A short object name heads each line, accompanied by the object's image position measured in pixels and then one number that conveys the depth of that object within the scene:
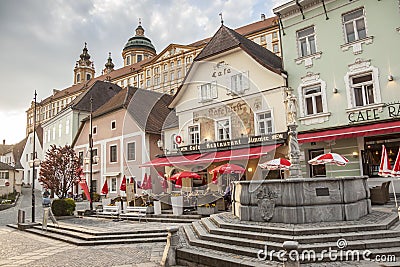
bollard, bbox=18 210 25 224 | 16.14
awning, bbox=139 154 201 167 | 21.33
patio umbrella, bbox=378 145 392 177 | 10.90
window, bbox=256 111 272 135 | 19.67
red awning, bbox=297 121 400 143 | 14.09
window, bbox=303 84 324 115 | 17.58
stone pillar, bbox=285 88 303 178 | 10.30
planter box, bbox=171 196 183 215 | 15.26
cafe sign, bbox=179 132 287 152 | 17.98
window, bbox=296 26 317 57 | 18.27
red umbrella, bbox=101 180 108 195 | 19.73
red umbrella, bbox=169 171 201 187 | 16.87
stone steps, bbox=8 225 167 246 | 11.22
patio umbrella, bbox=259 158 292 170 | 13.38
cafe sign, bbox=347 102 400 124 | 14.91
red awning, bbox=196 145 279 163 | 17.47
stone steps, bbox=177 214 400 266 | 6.93
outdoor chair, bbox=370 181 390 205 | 13.34
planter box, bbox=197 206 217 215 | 14.44
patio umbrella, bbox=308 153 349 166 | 12.03
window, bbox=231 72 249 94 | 20.83
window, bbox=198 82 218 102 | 22.61
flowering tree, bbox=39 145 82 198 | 20.38
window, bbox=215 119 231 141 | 21.56
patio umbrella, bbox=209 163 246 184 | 15.86
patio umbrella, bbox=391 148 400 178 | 10.38
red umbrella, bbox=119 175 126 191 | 19.06
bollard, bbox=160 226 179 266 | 8.05
